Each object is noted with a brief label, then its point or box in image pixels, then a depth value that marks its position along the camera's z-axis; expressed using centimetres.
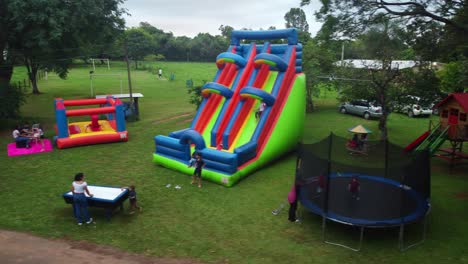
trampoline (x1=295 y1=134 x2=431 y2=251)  1012
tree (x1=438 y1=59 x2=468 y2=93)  2088
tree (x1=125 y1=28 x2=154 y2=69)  8225
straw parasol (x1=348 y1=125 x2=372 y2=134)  1914
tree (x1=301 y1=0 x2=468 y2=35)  1429
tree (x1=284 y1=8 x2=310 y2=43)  8500
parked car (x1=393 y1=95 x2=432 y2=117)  2027
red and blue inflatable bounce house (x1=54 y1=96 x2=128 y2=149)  1858
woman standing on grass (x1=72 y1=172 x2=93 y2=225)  1052
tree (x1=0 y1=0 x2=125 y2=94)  2036
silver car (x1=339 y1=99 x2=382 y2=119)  2798
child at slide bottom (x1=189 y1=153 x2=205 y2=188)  1372
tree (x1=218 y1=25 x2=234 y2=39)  13000
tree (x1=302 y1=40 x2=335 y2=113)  2948
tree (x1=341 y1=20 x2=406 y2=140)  1802
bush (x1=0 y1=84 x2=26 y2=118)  2217
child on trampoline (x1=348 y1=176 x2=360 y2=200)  1151
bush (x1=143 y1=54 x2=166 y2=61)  9112
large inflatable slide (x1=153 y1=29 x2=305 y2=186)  1463
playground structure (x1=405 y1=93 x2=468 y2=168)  1588
